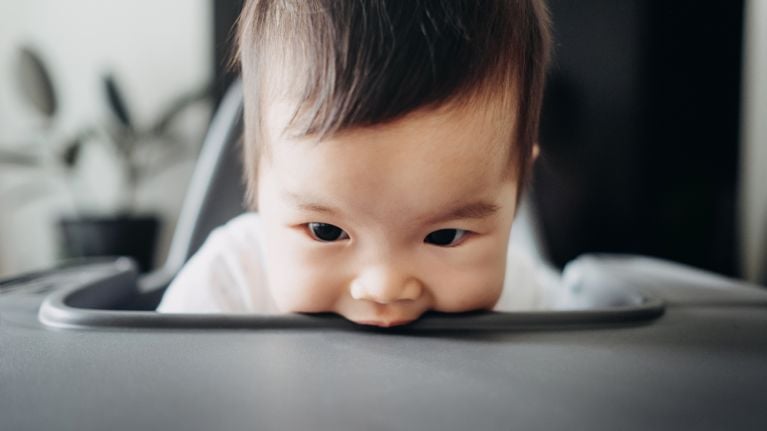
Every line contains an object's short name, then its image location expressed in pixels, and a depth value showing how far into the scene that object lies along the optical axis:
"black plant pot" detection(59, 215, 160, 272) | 1.47
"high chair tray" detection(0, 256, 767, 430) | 0.24
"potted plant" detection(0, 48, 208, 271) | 1.48
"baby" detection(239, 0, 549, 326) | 0.35
